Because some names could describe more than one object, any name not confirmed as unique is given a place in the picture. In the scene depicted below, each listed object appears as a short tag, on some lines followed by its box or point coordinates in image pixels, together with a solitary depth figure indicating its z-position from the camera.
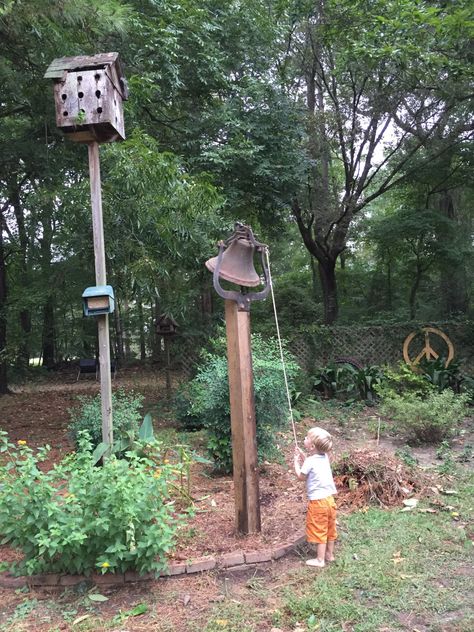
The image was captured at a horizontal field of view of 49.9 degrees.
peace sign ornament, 9.16
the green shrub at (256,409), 4.71
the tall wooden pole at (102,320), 4.32
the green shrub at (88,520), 2.63
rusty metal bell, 3.49
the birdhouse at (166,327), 8.36
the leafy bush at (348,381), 8.66
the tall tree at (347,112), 9.63
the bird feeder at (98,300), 4.25
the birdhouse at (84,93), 4.32
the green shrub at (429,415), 5.75
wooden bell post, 3.30
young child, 3.04
